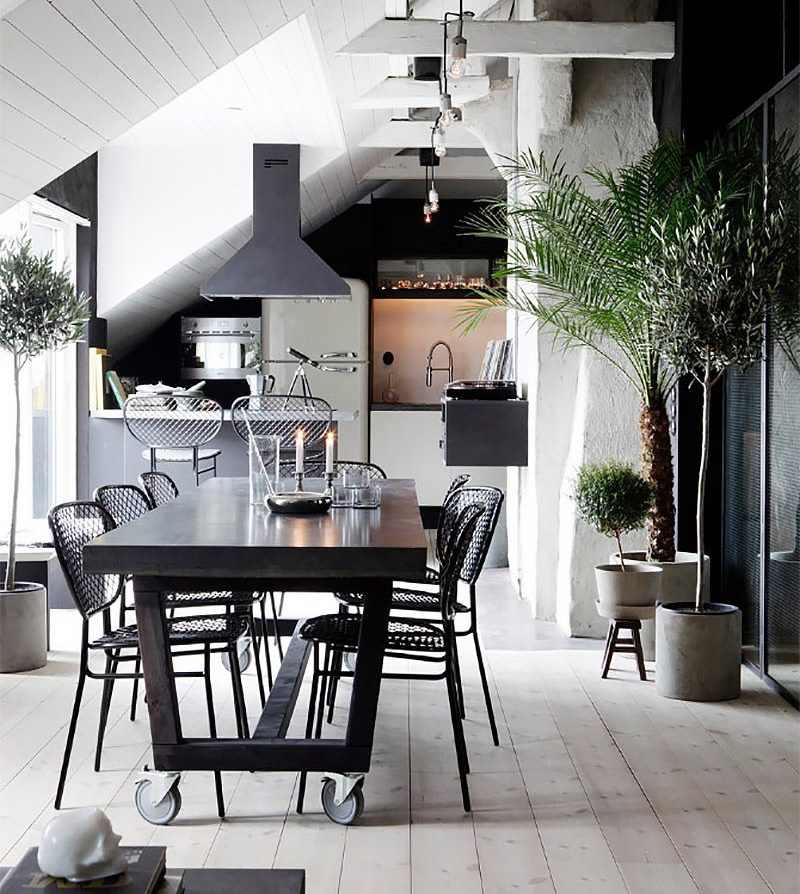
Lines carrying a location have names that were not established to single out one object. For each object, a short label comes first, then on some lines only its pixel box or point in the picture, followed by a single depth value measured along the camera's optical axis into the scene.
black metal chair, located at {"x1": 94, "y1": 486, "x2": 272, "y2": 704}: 4.39
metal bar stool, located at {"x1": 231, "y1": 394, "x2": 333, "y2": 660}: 7.99
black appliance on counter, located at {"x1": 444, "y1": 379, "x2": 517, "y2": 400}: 7.18
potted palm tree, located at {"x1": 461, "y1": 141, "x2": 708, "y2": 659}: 5.40
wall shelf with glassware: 11.70
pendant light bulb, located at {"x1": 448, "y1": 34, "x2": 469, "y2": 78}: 4.47
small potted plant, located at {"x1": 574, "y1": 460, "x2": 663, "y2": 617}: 5.29
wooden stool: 5.28
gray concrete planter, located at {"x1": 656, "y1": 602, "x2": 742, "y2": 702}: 4.90
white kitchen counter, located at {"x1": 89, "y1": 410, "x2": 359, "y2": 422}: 8.13
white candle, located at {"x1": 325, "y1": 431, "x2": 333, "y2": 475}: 4.32
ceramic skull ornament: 1.70
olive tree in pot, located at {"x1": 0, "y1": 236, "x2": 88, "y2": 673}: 5.30
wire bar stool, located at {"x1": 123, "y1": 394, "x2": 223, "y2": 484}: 8.06
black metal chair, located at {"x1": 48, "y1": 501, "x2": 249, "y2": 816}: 3.60
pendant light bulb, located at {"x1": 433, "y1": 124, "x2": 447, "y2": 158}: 6.05
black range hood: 8.66
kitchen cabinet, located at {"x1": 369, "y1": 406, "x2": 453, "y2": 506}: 11.10
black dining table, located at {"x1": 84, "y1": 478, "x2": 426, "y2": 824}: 3.23
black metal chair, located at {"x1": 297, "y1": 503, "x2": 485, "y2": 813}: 3.65
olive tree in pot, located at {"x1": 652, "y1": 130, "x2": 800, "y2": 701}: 4.69
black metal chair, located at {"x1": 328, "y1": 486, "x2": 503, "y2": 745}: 4.16
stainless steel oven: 11.09
